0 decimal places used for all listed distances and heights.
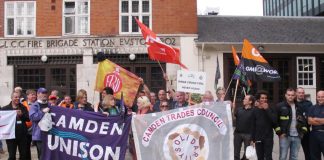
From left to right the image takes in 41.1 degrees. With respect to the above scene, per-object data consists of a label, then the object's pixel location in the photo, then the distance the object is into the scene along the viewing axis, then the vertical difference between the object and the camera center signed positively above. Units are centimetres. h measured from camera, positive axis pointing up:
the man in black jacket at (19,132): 933 -110
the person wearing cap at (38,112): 791 -57
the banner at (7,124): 934 -94
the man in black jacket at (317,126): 852 -90
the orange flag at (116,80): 1116 +3
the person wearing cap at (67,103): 948 -48
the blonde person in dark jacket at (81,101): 914 -42
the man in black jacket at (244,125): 924 -94
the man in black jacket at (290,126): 888 -92
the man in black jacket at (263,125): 915 -93
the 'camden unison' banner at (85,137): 764 -99
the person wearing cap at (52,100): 891 -39
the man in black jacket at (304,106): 904 -52
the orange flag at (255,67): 1062 +35
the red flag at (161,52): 1143 +77
